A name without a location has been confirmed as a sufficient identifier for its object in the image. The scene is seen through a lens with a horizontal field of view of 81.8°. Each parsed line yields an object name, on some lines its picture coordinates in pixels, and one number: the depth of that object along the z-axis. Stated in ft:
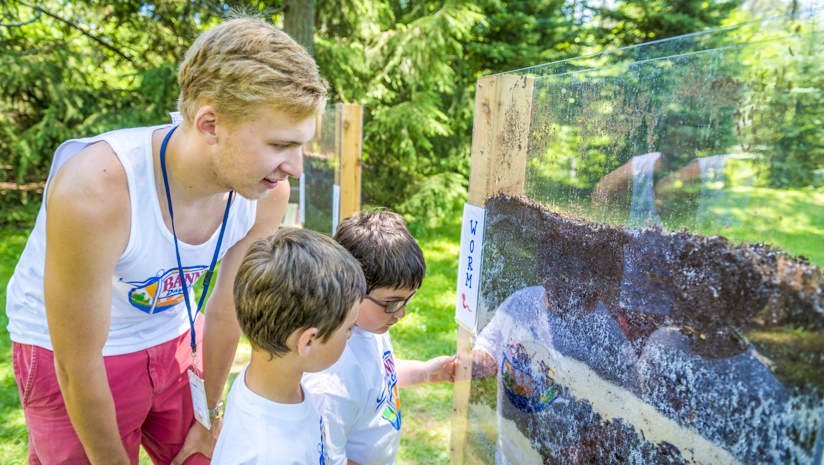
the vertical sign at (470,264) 6.02
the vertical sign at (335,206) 12.19
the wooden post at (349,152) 11.98
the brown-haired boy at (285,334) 3.96
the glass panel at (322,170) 13.10
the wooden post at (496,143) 5.09
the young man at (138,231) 3.93
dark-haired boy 4.83
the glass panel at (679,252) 2.69
